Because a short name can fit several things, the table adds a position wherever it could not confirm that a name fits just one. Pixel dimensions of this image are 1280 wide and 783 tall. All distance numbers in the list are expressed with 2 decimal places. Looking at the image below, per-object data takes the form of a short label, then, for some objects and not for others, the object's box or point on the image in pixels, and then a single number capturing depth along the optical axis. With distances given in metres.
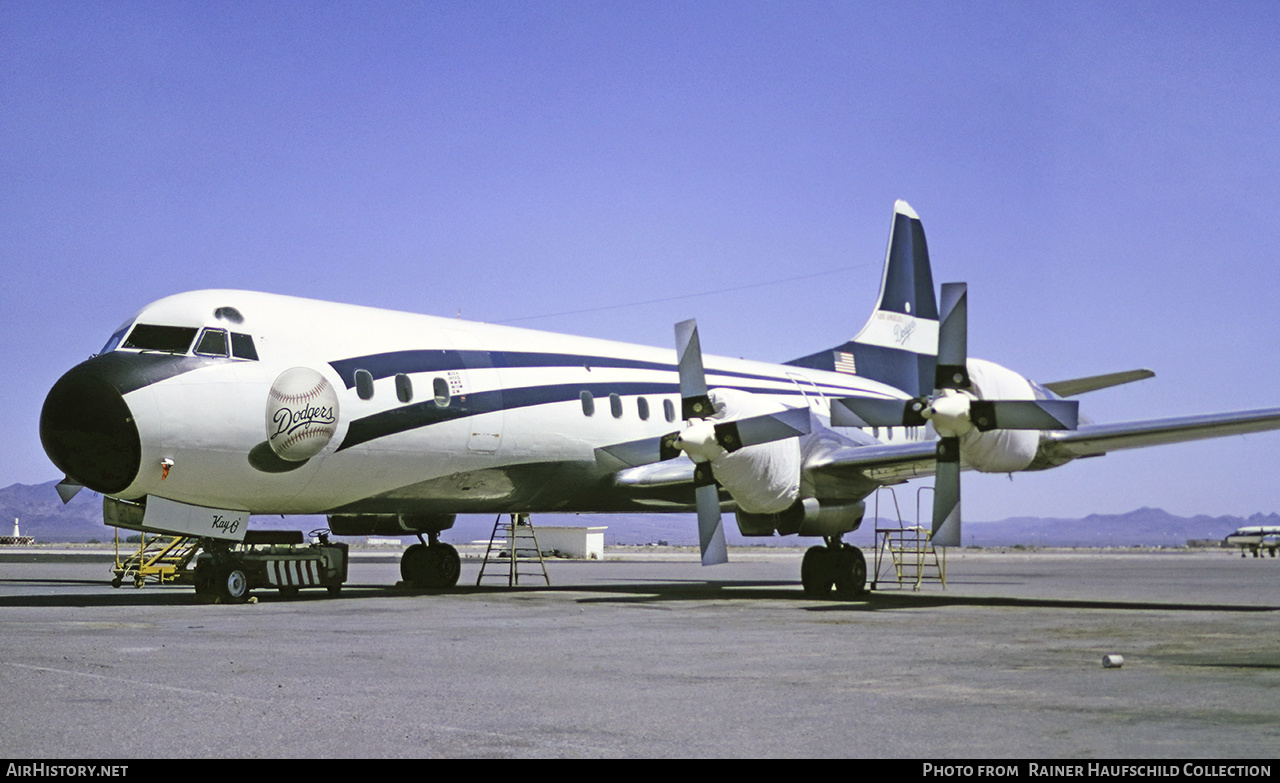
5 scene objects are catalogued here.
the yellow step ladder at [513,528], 24.12
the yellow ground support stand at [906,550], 23.83
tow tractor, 17.83
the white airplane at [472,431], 16.12
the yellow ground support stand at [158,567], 25.77
